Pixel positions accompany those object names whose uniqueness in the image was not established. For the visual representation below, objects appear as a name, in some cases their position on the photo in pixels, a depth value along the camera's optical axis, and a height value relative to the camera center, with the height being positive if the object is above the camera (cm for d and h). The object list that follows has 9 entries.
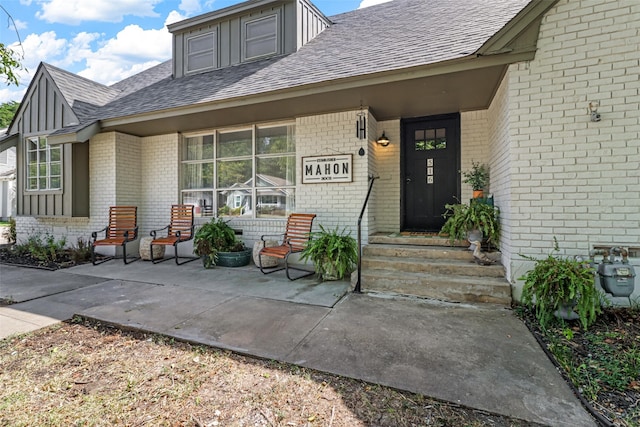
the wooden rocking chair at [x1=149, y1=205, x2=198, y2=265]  590 -37
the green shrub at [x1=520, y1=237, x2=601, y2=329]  279 -78
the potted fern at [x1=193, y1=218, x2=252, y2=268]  553 -73
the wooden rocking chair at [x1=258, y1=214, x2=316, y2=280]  475 -50
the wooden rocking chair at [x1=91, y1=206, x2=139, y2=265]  584 -39
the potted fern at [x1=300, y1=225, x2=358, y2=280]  435 -67
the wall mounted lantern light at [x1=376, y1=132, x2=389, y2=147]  550 +124
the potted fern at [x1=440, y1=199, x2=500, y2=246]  398 -18
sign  523 +72
